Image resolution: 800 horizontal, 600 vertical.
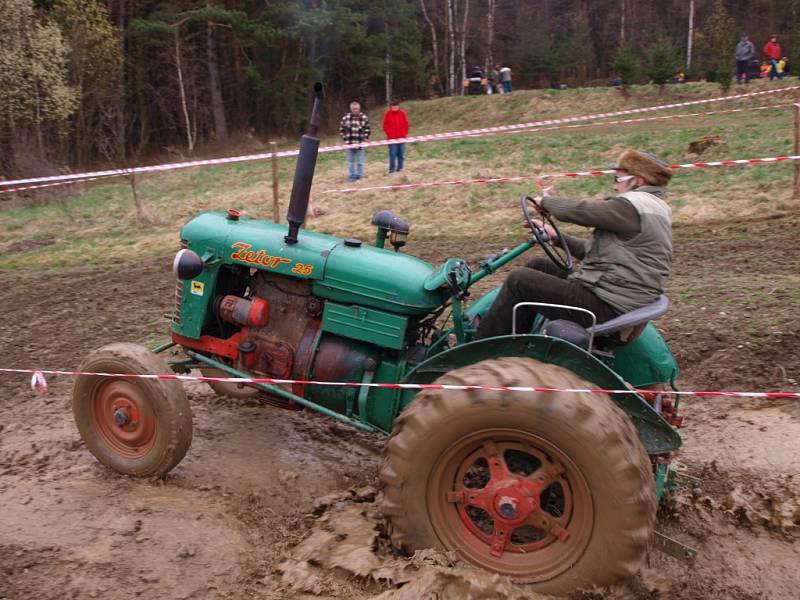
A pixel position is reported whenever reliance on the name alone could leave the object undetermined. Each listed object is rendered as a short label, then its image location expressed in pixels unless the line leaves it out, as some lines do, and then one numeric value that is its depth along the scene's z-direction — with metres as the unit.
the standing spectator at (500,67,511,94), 30.16
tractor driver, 3.75
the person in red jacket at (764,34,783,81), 23.17
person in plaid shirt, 14.84
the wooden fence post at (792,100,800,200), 9.94
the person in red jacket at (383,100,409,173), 14.98
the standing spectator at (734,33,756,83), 22.56
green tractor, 3.20
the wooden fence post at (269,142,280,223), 10.40
